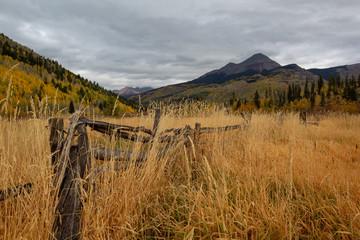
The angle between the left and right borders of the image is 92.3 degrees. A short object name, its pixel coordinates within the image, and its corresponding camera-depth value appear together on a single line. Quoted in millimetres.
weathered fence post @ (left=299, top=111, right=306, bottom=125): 10039
